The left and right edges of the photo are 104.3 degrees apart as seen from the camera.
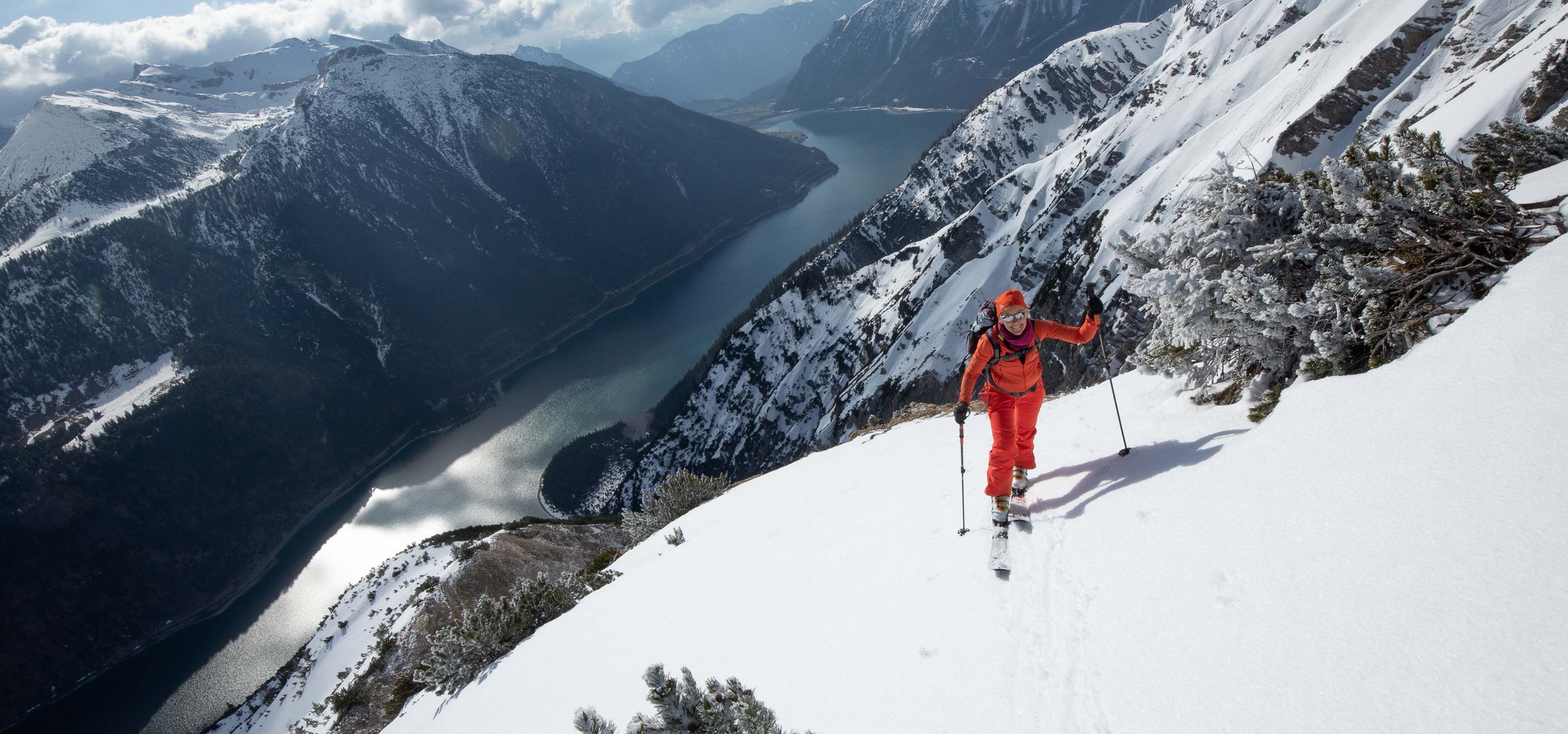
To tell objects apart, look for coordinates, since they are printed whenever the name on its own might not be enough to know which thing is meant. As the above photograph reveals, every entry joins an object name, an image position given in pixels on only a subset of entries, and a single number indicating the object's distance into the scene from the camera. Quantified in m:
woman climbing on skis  8.15
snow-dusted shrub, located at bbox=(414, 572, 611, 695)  14.72
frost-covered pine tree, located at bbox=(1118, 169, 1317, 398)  7.93
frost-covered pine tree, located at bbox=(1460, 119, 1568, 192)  8.45
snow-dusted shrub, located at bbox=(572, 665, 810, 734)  4.77
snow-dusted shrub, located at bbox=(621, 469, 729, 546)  25.70
